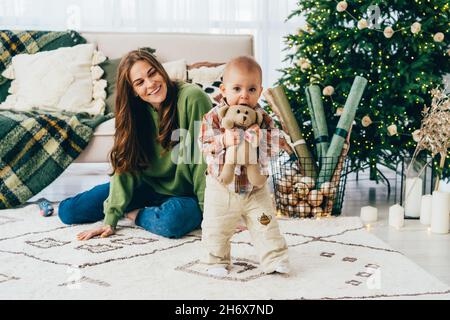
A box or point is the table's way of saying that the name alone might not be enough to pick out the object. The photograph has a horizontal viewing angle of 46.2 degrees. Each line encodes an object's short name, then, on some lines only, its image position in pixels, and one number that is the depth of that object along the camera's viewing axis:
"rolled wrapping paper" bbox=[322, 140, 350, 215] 2.29
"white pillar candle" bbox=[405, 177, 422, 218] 2.30
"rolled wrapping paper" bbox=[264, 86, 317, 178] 2.36
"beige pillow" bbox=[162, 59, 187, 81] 2.90
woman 1.83
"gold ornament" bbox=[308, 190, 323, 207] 2.27
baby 1.43
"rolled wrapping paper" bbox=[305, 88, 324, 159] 2.38
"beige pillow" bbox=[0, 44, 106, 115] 2.87
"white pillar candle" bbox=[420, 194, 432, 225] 2.21
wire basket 2.28
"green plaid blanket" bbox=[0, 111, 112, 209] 2.45
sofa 3.15
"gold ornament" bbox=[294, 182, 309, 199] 2.28
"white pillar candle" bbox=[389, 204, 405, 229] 2.16
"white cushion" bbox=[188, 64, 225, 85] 2.88
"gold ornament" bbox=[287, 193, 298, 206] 2.29
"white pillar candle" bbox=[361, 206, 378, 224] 2.25
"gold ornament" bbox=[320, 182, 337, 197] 2.27
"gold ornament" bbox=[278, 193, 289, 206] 2.31
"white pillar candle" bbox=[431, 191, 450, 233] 2.08
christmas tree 2.35
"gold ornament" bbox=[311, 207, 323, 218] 2.27
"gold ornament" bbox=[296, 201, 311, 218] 2.28
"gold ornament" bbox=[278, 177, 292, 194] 2.31
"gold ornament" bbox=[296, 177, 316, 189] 2.29
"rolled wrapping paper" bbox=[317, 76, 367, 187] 2.27
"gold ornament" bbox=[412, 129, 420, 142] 2.23
